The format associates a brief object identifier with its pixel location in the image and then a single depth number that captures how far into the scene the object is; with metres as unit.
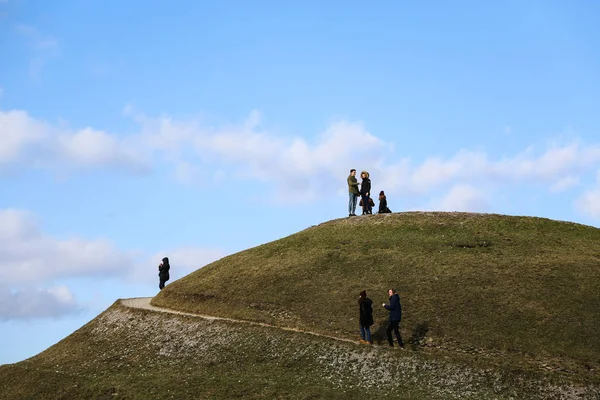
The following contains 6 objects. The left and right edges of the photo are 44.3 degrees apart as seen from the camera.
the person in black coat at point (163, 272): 62.03
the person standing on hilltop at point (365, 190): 57.50
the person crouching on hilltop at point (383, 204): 60.33
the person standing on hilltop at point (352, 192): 57.84
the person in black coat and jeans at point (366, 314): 40.19
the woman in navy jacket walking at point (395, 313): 38.88
